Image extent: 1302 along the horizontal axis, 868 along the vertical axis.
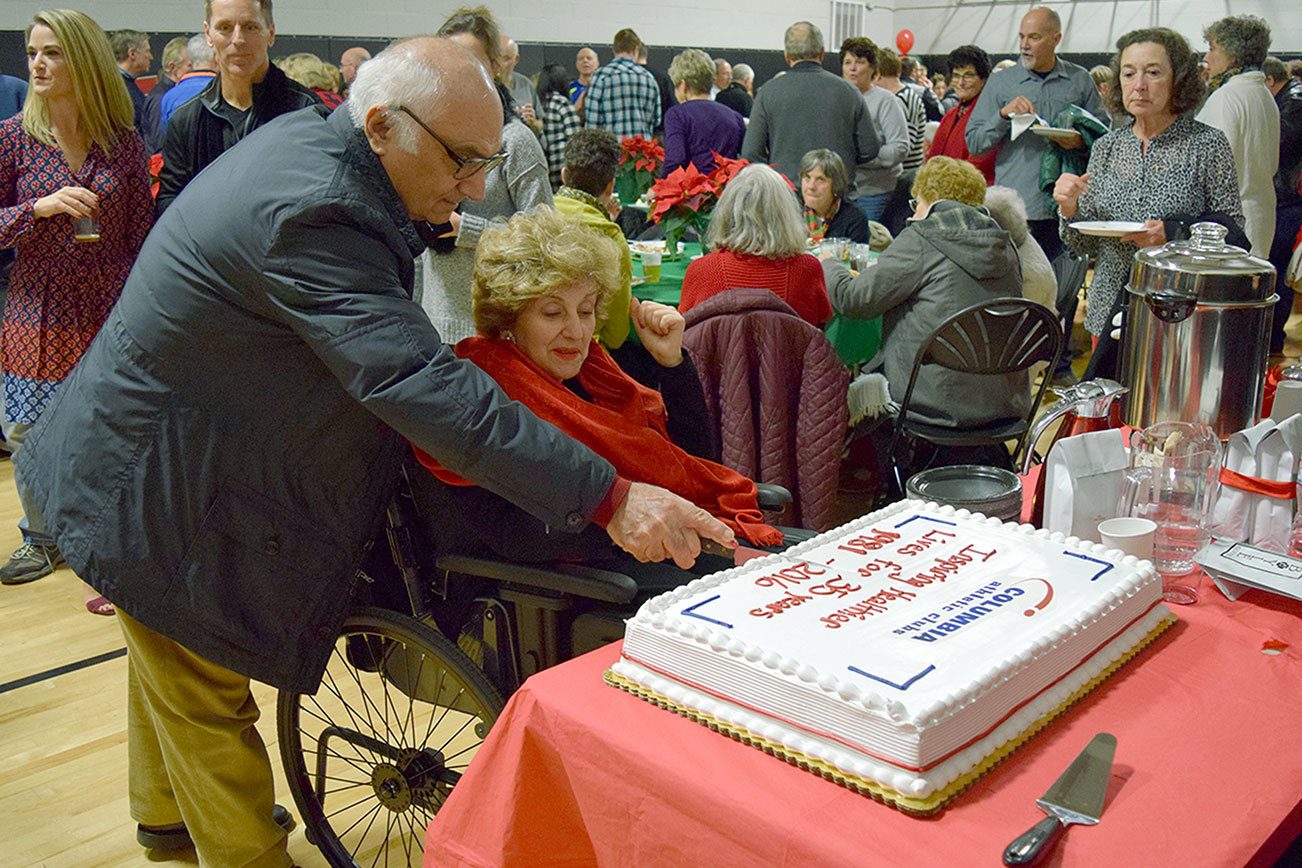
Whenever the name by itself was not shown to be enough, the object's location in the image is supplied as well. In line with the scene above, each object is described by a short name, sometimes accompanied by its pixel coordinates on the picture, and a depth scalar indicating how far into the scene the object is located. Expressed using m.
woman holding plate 3.23
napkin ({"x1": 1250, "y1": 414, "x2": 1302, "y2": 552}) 1.50
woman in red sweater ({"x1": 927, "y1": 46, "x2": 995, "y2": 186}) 6.39
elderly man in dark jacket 1.47
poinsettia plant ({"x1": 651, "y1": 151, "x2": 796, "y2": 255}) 4.04
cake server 0.92
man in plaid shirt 7.25
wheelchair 1.70
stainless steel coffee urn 1.63
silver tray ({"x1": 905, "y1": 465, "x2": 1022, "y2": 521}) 1.69
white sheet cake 1.02
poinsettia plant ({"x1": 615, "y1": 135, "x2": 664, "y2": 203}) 5.05
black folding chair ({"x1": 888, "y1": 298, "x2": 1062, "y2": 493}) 3.21
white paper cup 1.42
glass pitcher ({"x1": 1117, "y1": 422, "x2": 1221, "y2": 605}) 1.51
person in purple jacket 6.43
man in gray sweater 5.88
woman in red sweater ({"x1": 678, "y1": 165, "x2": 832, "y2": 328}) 3.40
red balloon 14.98
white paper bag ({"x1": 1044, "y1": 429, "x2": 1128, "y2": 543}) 1.50
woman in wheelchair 1.80
